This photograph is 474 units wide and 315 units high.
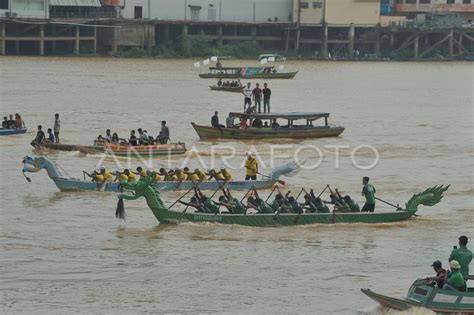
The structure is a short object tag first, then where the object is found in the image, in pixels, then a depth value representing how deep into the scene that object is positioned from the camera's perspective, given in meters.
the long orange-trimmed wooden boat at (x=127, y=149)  41.62
